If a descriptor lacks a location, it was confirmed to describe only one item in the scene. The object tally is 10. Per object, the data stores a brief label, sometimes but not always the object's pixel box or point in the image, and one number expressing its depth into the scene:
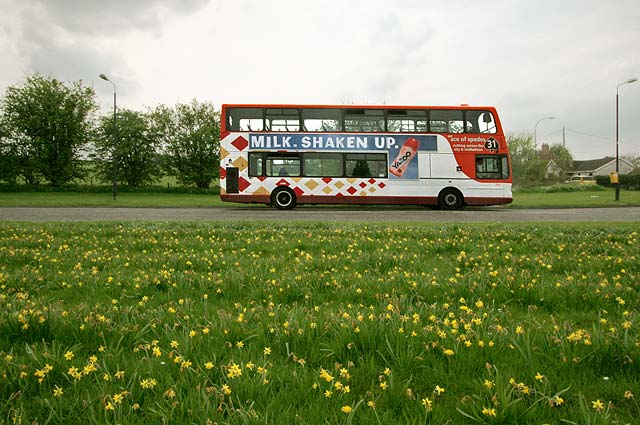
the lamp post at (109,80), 28.25
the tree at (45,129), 37.25
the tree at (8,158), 35.91
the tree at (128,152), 39.59
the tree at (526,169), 50.47
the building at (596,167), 106.62
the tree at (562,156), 71.38
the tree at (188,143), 40.47
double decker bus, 18.27
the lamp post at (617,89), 25.36
